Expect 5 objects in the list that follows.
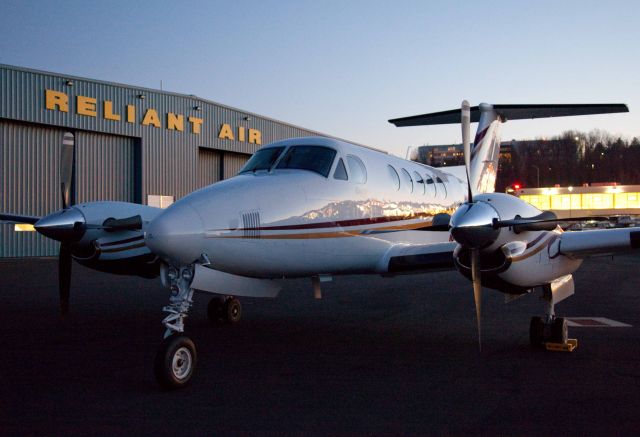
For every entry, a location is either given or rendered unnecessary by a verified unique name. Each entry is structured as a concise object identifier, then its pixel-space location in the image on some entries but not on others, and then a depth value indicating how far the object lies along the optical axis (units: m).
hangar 27.20
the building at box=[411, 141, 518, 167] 159.49
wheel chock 8.16
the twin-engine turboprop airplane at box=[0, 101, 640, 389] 6.46
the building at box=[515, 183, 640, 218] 62.03
